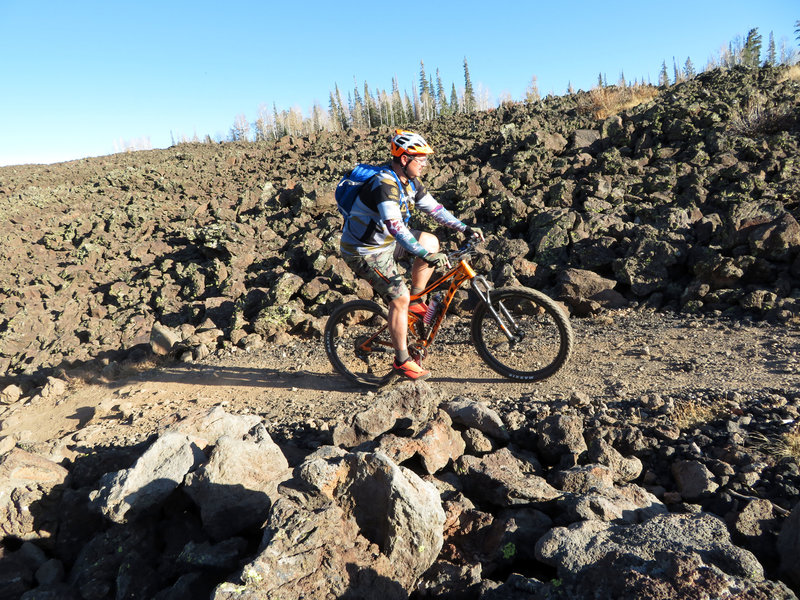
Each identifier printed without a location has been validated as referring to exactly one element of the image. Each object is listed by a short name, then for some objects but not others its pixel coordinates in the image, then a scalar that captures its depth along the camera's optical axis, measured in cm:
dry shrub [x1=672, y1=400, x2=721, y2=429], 364
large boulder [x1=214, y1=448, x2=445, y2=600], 219
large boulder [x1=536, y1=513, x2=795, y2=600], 164
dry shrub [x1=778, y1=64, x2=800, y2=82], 1221
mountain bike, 480
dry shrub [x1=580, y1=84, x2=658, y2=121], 1385
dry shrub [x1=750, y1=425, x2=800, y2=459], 310
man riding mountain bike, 433
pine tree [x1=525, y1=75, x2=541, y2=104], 1992
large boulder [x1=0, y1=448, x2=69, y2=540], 334
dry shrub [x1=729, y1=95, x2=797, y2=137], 959
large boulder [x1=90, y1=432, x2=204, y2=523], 305
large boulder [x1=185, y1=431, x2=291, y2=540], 286
